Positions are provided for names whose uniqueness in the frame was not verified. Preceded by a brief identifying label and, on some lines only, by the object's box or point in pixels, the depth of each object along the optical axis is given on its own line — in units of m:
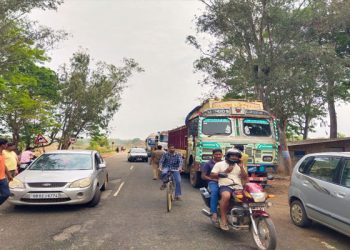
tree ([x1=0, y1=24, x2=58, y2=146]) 18.47
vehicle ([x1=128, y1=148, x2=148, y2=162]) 34.14
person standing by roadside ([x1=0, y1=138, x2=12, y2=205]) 7.18
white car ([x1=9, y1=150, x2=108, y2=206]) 7.90
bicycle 8.36
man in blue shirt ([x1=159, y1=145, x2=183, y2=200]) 9.27
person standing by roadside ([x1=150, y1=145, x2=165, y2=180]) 15.12
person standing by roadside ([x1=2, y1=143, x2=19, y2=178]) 10.53
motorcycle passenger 6.26
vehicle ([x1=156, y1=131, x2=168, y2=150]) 35.41
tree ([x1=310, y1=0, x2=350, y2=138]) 16.05
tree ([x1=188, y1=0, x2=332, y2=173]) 16.52
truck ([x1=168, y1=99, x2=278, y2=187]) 11.81
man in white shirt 6.14
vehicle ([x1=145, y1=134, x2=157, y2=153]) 45.10
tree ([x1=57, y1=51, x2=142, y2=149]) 32.12
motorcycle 5.27
